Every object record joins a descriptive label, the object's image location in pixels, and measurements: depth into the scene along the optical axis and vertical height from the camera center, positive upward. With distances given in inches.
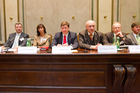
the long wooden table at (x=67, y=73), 68.1 -13.7
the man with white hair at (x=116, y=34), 106.7 +6.9
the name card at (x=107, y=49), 70.2 -2.5
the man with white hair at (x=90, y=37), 110.0 +5.0
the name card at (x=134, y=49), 69.6 -2.6
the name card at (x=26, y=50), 71.8 -2.9
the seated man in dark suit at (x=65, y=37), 115.5 +5.3
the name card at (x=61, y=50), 71.0 -2.9
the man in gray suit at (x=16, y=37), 128.8 +6.2
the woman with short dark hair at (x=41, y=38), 126.8 +5.2
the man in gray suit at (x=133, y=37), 101.7 +4.6
